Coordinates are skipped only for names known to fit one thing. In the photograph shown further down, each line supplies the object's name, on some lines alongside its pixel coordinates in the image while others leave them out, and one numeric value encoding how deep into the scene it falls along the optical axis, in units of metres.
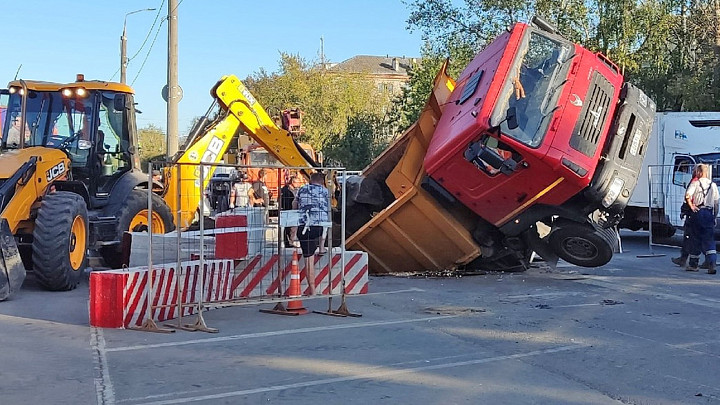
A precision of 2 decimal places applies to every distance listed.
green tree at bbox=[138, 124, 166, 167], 64.31
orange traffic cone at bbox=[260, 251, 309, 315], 9.53
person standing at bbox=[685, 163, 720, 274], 13.46
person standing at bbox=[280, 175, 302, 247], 10.01
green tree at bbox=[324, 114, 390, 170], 33.94
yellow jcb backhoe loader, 10.55
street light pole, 32.66
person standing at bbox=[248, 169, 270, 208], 10.49
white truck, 16.75
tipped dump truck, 10.62
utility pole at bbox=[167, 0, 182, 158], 20.44
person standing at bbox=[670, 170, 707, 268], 13.76
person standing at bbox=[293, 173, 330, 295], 9.72
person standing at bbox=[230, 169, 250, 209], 11.06
